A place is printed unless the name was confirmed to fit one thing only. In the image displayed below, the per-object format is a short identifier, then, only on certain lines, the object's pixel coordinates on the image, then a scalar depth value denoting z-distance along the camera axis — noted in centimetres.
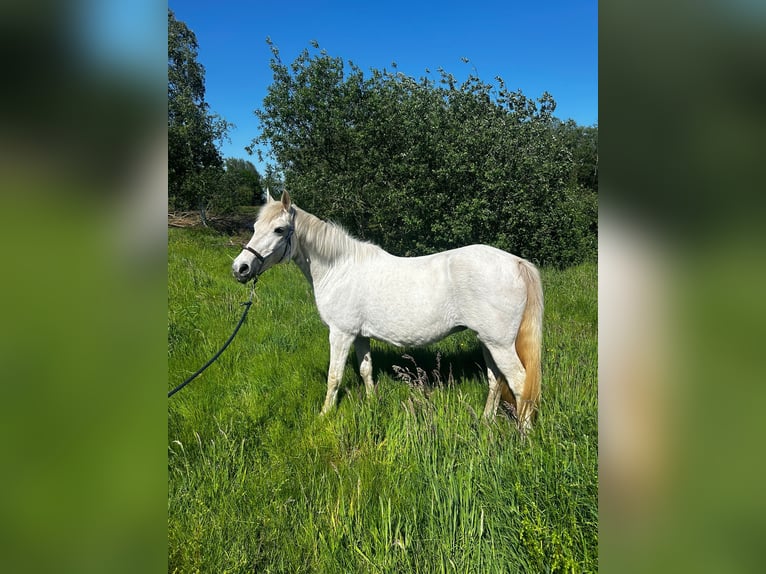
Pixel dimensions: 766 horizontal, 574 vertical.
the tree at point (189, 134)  1420
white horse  315
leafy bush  1034
